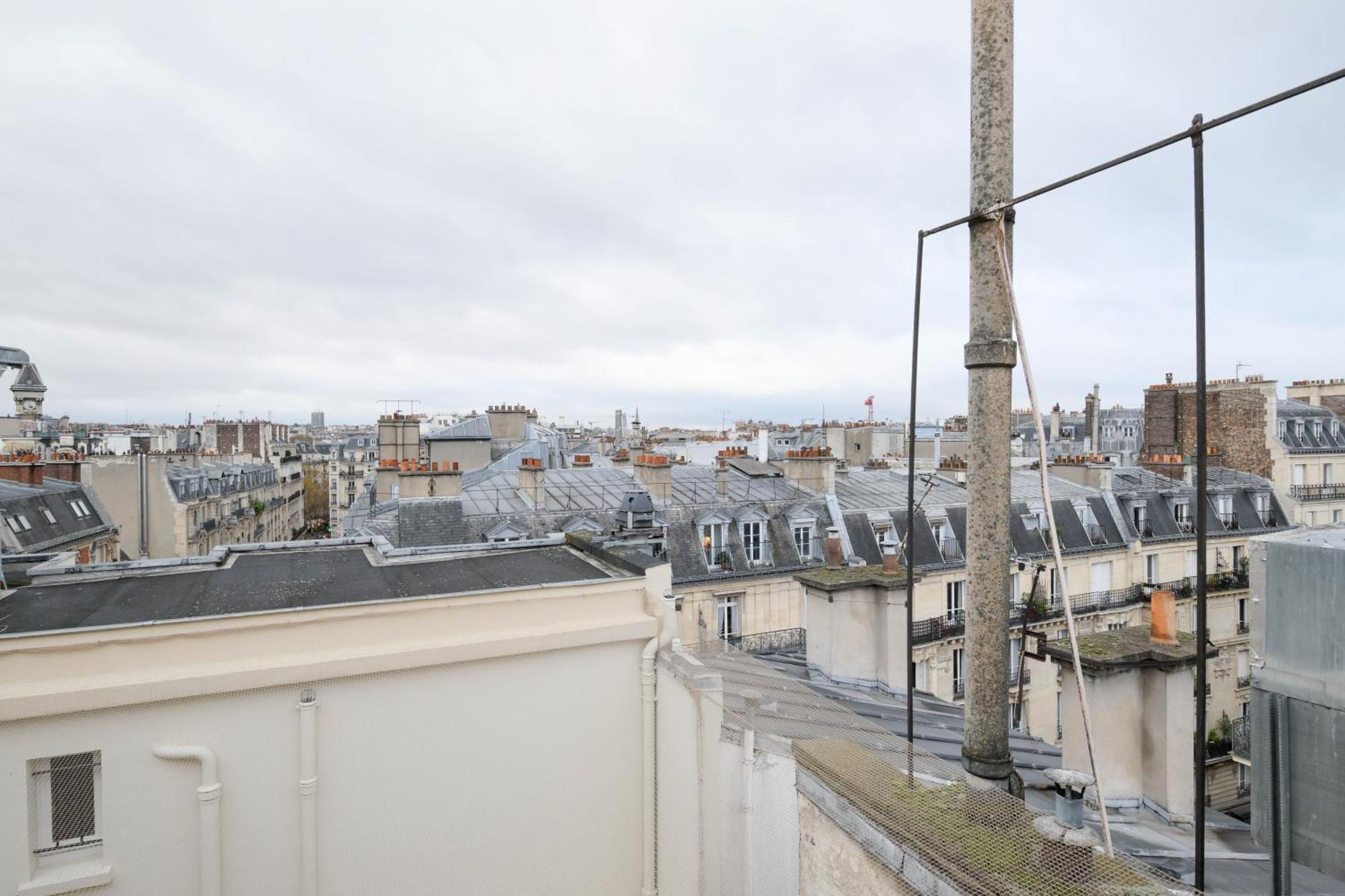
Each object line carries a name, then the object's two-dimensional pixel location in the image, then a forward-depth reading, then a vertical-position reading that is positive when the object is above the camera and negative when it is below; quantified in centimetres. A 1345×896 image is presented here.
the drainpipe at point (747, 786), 532 -262
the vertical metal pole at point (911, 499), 384 -32
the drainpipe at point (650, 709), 716 -272
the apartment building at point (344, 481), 5038 -228
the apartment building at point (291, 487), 5213 -279
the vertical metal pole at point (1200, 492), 249 -19
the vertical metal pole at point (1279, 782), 281 -139
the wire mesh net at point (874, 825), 292 -187
